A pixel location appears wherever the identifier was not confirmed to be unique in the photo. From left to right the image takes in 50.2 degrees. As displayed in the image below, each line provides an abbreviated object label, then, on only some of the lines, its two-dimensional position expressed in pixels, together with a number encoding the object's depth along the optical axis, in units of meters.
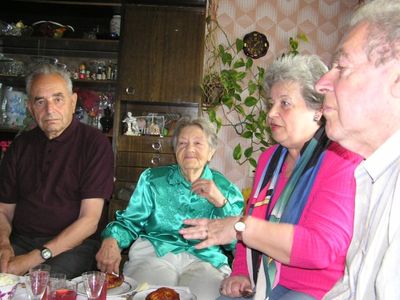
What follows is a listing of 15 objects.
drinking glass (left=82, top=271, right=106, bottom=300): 1.23
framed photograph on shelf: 3.46
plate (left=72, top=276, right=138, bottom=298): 1.38
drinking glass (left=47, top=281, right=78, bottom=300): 1.23
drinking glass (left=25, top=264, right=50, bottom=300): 1.21
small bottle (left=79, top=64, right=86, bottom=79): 3.54
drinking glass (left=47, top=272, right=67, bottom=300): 1.25
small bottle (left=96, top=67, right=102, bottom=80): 3.52
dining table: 1.32
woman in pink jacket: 1.38
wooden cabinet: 3.35
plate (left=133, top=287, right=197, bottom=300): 1.38
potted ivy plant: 3.50
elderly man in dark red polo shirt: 2.12
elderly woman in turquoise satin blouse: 2.02
